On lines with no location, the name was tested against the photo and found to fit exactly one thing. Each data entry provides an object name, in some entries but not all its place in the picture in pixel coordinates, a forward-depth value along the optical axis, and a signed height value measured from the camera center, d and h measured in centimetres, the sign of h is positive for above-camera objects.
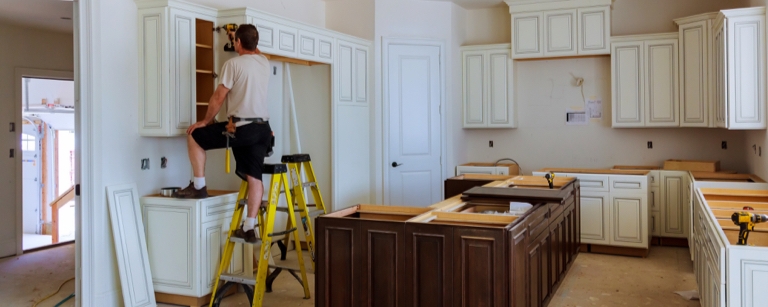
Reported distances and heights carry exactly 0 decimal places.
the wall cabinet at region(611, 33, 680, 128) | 640 +77
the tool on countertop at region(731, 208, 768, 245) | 277 -35
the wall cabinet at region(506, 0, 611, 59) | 661 +141
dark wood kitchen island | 307 -60
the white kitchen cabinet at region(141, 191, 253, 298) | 438 -67
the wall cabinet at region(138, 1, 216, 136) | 447 +66
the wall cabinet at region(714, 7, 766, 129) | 449 +64
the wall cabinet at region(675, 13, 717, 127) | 604 +83
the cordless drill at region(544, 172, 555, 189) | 502 -25
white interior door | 682 +33
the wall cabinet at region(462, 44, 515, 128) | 723 +79
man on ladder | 418 +20
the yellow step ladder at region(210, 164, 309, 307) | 419 -66
